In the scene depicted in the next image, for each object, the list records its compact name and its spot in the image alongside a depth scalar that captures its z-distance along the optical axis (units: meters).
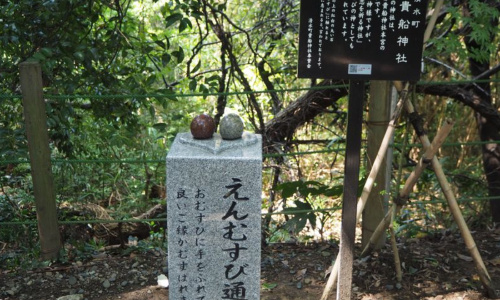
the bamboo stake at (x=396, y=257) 2.79
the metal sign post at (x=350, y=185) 2.44
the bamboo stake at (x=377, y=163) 2.63
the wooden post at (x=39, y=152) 2.95
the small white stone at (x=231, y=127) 2.50
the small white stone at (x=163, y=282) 3.02
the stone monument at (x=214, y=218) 2.29
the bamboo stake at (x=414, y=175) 2.52
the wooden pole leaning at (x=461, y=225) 2.64
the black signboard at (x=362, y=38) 2.32
